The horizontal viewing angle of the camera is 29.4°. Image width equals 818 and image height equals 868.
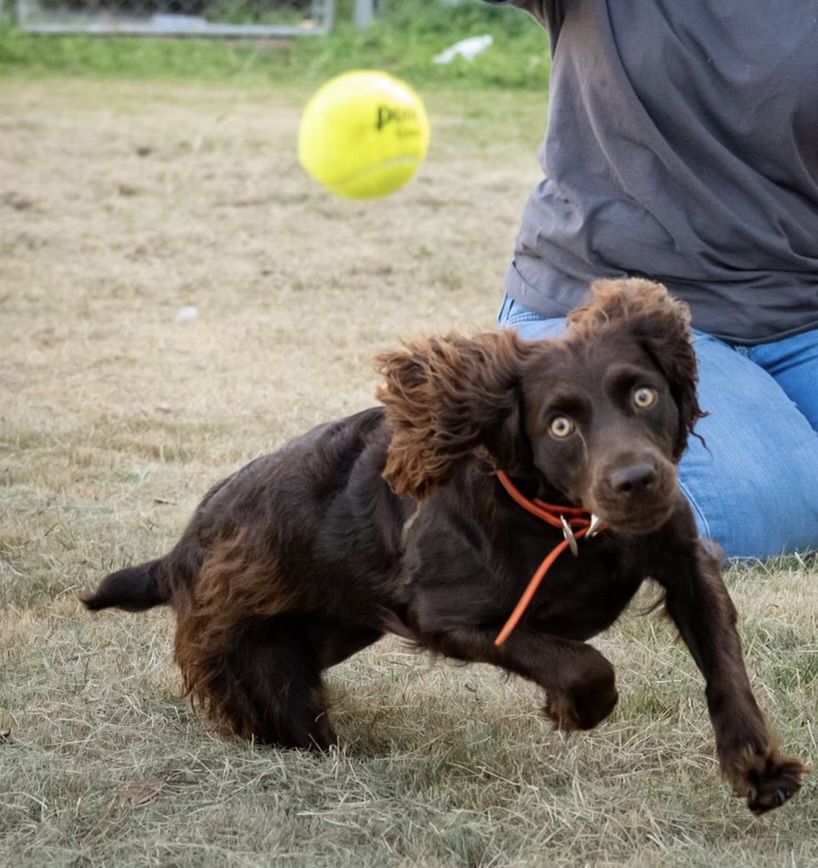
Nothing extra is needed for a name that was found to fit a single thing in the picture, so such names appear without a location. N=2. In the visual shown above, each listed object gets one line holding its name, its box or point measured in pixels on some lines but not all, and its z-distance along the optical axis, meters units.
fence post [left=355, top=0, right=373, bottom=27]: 14.48
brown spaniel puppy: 2.45
